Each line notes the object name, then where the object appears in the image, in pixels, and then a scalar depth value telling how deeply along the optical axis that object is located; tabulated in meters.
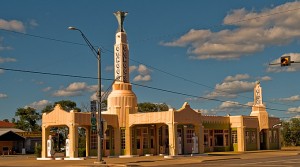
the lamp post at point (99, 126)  38.79
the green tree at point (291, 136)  100.54
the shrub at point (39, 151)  58.56
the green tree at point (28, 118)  123.19
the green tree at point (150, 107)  119.43
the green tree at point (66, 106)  119.88
